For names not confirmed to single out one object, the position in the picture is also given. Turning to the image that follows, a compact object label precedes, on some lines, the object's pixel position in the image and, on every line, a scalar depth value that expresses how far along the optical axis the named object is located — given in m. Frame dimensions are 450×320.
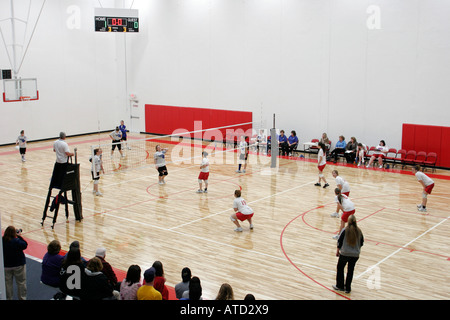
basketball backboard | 26.94
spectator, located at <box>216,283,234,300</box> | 7.16
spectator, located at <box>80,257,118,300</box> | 8.50
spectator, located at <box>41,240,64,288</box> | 9.32
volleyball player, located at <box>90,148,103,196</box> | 17.80
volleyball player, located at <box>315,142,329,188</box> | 19.17
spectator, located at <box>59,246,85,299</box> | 8.86
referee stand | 14.71
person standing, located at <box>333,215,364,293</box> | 9.84
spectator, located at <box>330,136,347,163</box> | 24.58
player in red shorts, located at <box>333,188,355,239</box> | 13.33
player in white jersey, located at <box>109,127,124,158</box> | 25.95
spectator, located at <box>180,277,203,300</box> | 7.80
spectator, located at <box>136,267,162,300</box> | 7.77
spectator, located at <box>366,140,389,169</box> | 23.38
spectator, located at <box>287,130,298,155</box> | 26.33
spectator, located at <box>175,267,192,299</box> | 8.78
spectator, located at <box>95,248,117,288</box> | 9.03
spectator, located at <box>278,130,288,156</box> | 26.38
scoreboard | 27.22
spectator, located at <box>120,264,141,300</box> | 8.05
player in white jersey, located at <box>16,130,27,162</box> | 24.62
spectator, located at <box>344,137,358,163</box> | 24.06
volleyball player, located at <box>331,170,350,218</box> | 15.04
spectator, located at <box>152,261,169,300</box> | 8.48
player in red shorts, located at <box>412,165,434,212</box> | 16.20
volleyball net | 25.19
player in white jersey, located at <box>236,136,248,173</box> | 21.64
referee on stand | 15.15
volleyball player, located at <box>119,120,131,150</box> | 27.39
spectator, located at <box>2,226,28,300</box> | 9.20
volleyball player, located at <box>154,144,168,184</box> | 19.48
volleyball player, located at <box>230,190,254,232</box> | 14.20
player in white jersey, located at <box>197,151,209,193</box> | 18.36
